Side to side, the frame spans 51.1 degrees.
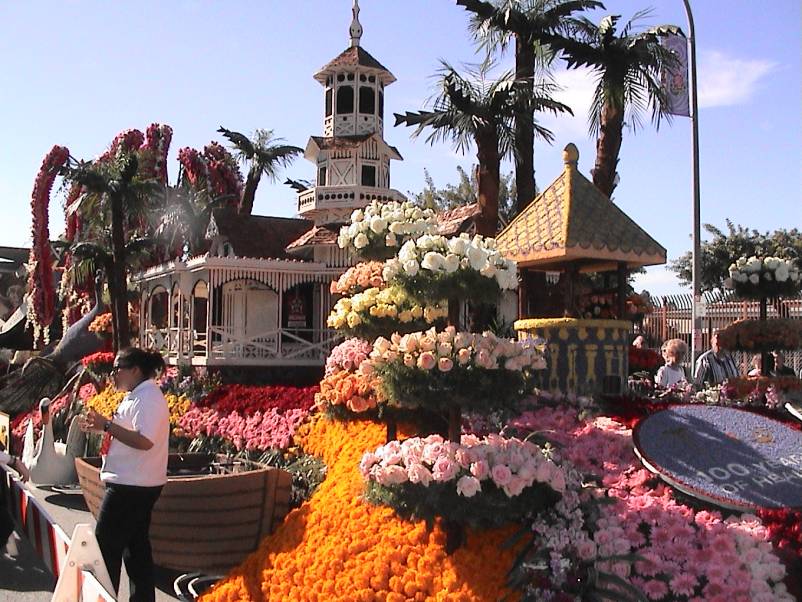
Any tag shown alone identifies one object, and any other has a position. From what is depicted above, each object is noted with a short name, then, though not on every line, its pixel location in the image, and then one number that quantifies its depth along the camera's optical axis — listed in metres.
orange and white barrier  4.86
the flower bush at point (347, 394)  7.08
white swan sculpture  11.91
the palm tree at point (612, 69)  15.00
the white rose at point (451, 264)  5.61
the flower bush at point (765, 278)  9.53
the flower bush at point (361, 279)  8.48
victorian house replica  19.28
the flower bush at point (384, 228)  8.55
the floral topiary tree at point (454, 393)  5.06
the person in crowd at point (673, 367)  10.19
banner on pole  15.72
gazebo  8.61
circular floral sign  5.82
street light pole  15.45
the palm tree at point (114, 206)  19.69
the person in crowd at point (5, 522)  7.89
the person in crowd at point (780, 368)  10.21
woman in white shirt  5.45
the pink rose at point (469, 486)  4.93
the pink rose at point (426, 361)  5.23
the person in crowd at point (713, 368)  10.34
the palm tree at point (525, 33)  15.30
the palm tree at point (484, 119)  14.56
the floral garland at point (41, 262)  26.22
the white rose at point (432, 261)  5.55
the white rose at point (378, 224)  8.60
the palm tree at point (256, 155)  37.56
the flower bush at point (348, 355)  7.75
